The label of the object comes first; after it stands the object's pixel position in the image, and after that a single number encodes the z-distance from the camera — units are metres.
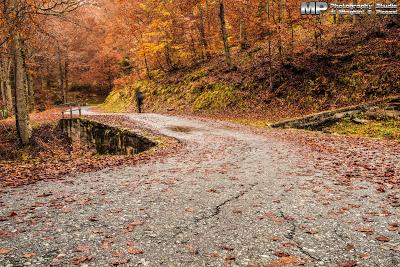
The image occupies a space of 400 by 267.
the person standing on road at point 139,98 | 27.12
